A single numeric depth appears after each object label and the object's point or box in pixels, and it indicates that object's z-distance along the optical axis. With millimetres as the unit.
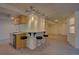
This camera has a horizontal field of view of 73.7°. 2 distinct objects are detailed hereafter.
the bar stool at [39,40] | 1804
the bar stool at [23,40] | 1641
